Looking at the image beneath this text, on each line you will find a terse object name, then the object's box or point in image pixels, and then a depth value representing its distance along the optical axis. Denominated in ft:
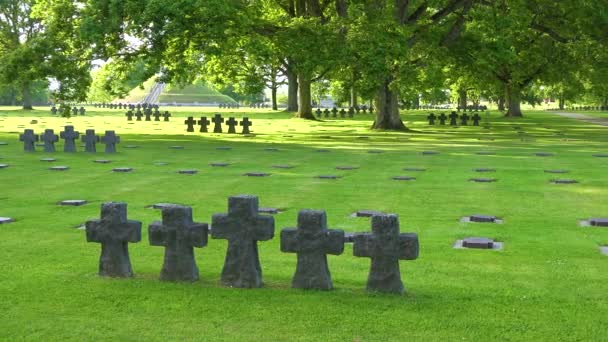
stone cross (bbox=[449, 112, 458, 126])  152.35
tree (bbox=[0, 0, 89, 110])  93.91
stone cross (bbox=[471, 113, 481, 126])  152.36
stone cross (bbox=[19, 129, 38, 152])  75.61
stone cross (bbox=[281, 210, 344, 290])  21.48
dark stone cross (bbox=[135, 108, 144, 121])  179.65
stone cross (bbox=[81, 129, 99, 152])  74.84
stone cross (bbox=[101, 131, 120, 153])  74.32
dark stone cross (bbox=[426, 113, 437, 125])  155.94
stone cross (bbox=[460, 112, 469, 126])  155.22
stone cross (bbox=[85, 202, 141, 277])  23.17
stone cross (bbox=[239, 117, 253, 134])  111.04
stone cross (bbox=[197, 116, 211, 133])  119.14
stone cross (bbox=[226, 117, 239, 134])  115.44
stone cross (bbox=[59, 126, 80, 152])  75.41
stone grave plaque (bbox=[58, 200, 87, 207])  39.42
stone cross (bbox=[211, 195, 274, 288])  22.03
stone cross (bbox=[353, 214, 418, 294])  20.97
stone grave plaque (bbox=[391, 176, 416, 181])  51.85
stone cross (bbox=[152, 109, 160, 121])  177.80
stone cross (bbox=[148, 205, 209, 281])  22.66
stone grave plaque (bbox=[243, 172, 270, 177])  53.67
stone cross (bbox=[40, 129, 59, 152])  75.70
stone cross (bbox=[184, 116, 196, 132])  121.19
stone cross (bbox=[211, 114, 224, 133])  119.07
